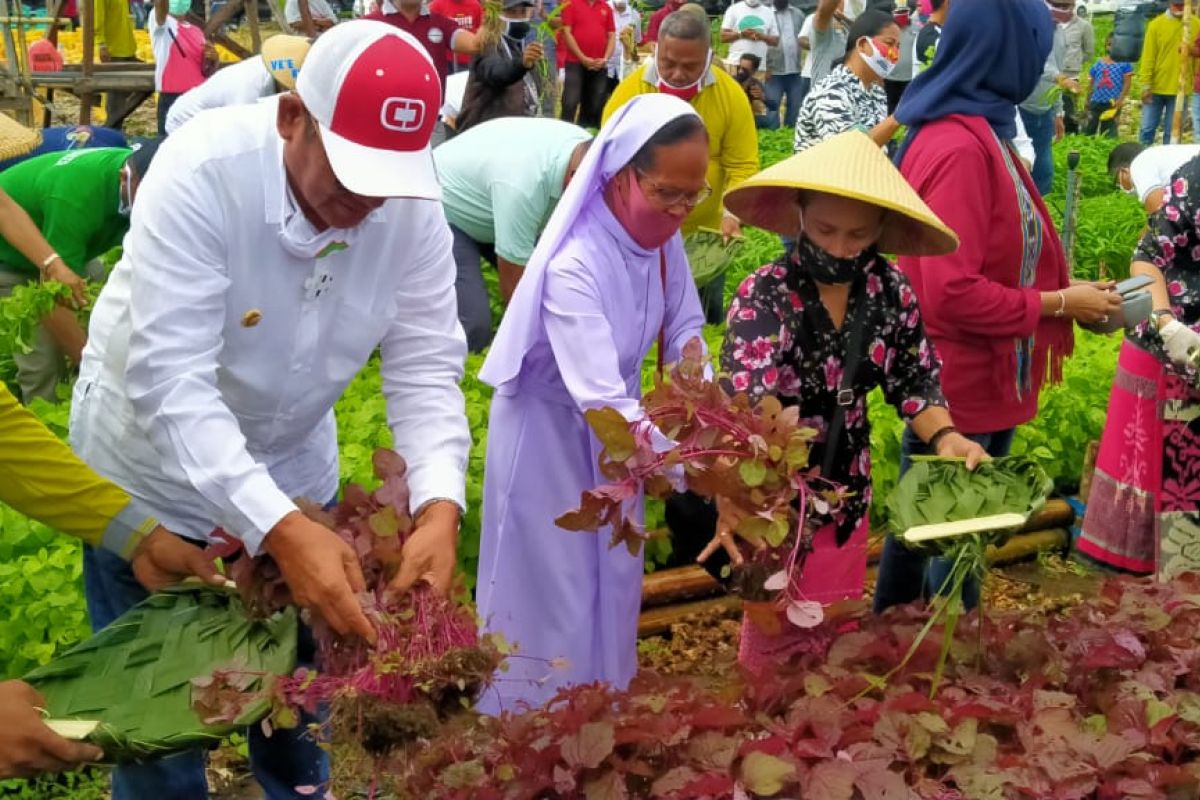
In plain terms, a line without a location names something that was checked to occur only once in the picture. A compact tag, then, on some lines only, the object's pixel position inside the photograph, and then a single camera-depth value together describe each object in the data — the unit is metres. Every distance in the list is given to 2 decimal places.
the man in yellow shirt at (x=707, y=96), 5.62
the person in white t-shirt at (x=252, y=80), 4.96
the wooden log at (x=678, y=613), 4.38
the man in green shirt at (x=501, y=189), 4.81
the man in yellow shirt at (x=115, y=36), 12.86
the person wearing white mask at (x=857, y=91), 6.43
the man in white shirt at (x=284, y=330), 2.13
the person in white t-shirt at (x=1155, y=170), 4.02
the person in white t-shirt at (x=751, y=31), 11.91
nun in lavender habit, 2.94
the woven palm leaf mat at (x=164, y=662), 2.06
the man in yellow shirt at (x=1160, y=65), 11.95
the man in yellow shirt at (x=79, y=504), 2.31
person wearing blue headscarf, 3.46
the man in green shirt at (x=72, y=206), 4.44
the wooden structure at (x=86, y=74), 11.38
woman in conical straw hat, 2.93
